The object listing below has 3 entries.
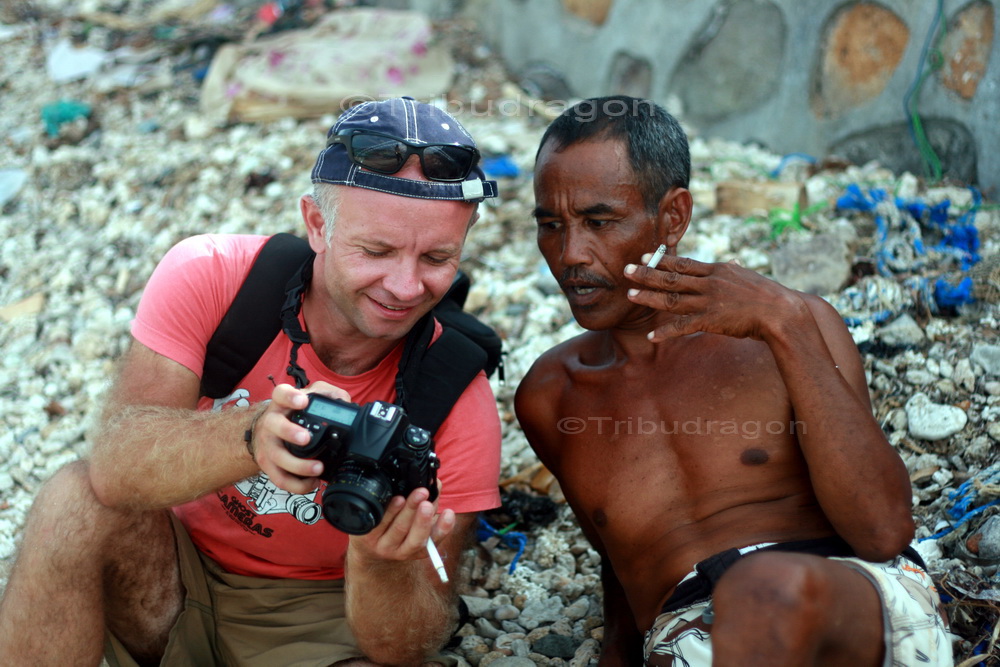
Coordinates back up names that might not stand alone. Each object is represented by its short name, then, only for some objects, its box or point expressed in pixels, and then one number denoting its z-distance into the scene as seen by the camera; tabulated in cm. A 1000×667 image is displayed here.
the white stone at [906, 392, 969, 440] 348
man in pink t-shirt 243
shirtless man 208
